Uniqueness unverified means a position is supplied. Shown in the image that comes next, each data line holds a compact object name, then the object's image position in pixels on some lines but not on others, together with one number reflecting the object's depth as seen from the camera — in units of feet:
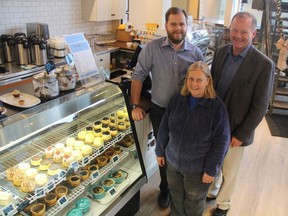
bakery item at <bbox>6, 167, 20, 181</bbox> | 5.48
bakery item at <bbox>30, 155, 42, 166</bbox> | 5.90
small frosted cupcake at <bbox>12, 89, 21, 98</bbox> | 6.08
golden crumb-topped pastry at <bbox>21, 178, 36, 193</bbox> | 5.43
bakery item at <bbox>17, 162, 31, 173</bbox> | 5.68
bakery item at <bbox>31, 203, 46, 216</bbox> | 5.61
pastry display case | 5.32
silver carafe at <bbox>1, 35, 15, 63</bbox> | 12.21
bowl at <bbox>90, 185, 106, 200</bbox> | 6.98
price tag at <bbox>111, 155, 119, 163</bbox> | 7.35
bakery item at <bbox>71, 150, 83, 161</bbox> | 6.31
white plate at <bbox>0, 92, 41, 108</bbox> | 5.79
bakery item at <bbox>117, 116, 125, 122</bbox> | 7.76
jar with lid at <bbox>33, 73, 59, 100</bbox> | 6.13
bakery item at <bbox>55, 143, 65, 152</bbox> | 6.31
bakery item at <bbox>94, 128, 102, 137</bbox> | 7.04
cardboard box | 17.11
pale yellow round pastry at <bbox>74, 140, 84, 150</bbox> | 6.56
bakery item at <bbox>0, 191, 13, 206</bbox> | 5.09
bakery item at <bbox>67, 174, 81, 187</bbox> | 6.47
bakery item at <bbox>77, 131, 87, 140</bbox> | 6.83
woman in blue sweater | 6.15
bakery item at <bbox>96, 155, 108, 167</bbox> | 7.21
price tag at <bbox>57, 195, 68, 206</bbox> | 5.93
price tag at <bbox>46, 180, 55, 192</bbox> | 5.61
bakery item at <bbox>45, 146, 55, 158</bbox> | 6.15
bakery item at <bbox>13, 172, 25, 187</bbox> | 5.47
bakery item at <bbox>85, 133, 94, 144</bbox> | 6.82
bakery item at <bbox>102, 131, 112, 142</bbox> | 7.09
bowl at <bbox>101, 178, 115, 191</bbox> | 7.29
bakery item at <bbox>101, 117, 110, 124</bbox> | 7.45
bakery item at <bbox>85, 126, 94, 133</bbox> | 7.01
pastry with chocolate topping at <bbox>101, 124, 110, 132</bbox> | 7.27
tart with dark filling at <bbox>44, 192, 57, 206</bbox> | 5.92
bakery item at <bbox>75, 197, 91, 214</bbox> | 6.60
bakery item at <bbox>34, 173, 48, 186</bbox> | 5.62
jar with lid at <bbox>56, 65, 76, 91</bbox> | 6.61
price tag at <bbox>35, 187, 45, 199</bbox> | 5.41
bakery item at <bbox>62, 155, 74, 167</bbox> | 6.10
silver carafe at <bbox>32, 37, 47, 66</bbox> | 12.42
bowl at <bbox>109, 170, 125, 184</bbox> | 7.64
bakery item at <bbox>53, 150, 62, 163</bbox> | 6.12
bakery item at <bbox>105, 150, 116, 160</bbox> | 7.47
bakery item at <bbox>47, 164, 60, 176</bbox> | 5.89
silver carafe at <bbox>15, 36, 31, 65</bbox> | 12.21
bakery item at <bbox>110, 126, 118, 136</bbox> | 7.35
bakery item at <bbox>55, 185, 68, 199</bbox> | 6.13
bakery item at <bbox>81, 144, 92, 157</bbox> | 6.52
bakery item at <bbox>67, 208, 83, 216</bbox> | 6.43
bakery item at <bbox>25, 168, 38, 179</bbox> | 5.63
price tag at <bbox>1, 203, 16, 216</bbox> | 4.93
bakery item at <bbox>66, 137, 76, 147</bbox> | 6.57
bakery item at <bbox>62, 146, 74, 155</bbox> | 6.30
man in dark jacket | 6.61
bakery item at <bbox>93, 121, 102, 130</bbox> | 7.18
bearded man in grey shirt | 7.07
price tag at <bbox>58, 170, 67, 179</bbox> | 5.88
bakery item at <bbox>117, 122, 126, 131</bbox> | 7.64
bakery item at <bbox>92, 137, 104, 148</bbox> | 6.86
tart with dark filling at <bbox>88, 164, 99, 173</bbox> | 6.94
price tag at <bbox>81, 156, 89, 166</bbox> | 6.33
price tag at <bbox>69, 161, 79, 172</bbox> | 6.09
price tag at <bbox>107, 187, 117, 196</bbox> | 7.19
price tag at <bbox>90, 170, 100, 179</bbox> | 6.73
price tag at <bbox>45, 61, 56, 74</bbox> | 6.01
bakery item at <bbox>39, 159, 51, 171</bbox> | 5.90
